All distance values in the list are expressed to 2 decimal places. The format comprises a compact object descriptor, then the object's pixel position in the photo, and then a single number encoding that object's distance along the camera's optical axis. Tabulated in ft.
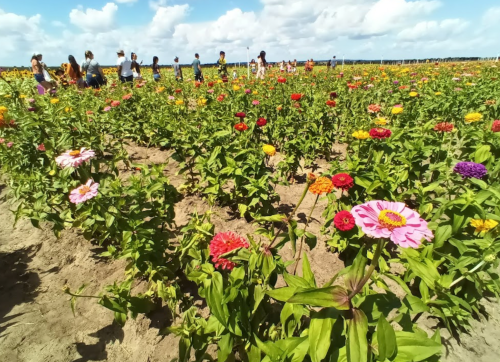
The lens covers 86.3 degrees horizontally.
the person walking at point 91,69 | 28.81
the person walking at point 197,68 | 35.32
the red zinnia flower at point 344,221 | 5.22
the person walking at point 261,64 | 36.87
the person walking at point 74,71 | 27.53
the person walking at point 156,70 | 36.26
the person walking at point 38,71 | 25.50
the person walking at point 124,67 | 28.52
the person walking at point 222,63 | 28.72
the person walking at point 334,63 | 60.32
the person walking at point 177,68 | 40.66
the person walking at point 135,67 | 31.99
